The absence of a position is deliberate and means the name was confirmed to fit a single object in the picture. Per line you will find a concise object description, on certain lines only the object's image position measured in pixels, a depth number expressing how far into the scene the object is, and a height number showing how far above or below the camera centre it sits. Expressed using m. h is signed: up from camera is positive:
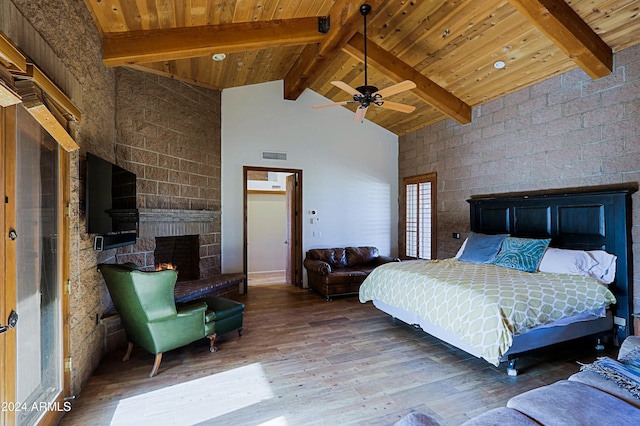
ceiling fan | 3.36 +1.33
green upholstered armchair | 2.72 -0.86
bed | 2.73 -0.78
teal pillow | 3.76 -0.52
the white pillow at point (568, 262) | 3.46 -0.58
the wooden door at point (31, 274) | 1.67 -0.35
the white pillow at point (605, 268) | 3.43 -0.64
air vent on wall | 6.01 +1.14
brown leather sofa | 5.43 -1.01
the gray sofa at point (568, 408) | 1.30 -0.87
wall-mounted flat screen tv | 2.69 +0.17
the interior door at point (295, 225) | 6.25 -0.22
